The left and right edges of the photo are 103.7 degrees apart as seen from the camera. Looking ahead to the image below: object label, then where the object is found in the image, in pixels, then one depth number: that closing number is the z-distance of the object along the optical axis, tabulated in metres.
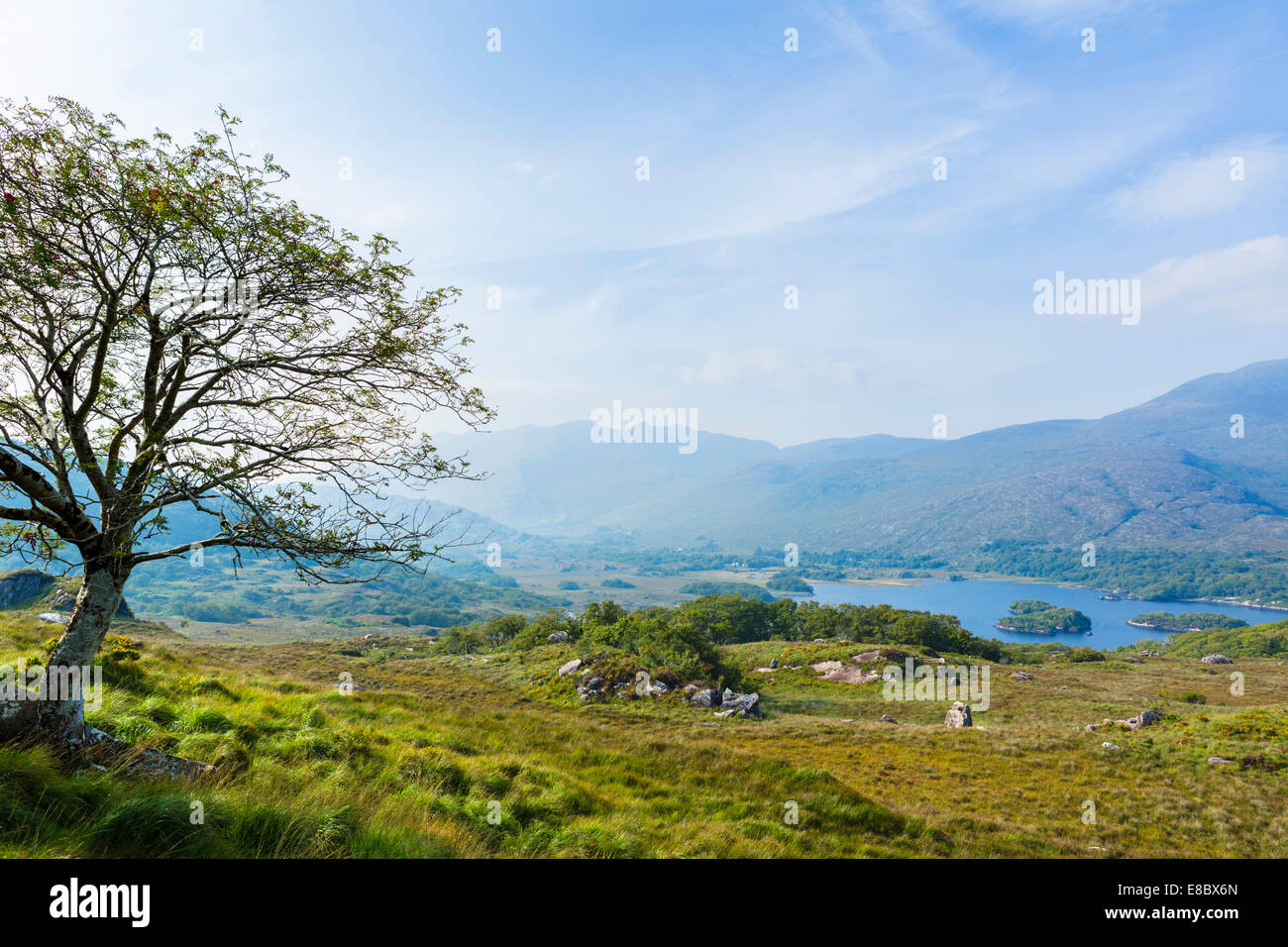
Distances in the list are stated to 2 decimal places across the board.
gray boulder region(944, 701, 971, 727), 28.31
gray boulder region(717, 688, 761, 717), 30.28
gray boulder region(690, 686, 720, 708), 31.61
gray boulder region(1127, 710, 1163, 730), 26.53
